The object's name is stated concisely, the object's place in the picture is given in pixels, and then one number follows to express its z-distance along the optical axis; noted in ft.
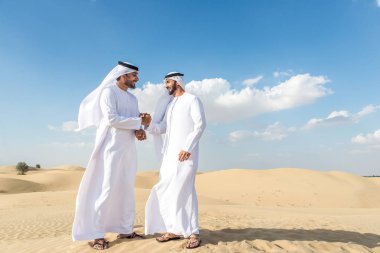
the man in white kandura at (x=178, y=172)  18.47
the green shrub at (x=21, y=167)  156.87
